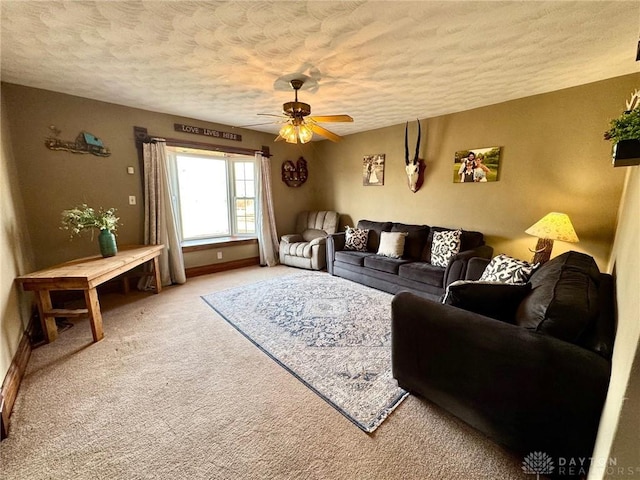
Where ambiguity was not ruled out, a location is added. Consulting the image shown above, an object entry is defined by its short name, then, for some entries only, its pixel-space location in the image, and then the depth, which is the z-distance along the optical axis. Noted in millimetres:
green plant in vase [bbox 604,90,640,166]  1073
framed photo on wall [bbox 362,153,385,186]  4473
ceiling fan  2463
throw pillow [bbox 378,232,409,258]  3693
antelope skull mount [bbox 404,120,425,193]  3918
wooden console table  2197
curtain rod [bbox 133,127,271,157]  3469
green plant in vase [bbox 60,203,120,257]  2699
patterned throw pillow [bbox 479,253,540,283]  1892
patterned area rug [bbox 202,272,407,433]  1706
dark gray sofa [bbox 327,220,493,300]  2985
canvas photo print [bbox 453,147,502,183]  3258
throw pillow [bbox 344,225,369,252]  4168
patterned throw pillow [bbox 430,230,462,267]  3191
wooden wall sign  3800
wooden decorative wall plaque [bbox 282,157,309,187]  5141
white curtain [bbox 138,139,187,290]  3527
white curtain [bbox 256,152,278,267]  4701
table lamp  2525
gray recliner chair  4512
